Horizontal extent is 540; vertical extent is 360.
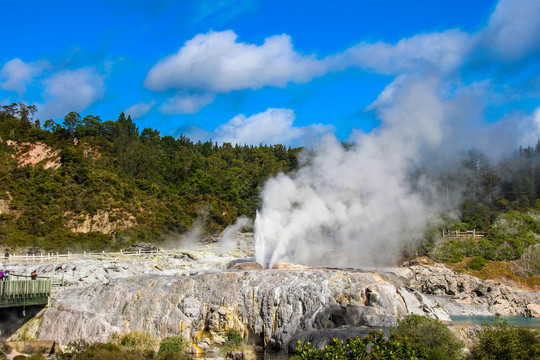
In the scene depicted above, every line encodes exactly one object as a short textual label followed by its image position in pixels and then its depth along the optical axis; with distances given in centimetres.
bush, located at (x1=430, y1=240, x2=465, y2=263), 4869
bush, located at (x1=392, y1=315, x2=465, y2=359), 1523
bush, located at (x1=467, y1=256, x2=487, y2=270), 4594
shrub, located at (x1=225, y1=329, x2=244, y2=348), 2205
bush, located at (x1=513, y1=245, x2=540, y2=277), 4403
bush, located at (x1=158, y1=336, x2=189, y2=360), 1848
